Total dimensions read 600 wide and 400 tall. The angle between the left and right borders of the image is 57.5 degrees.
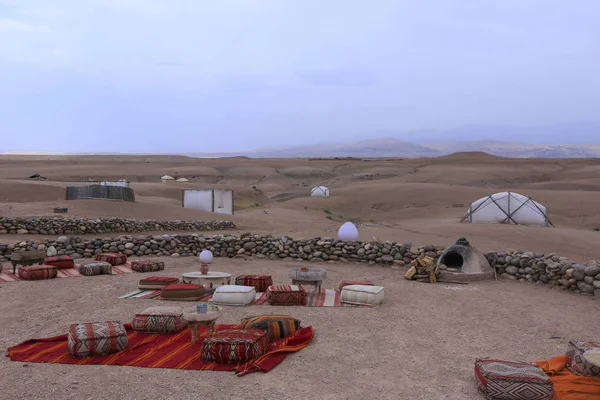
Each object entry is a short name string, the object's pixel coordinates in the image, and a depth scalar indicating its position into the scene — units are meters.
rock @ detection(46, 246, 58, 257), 12.94
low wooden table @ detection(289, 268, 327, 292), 9.73
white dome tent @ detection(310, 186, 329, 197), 38.25
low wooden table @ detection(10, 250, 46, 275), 11.35
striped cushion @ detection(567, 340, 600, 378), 5.21
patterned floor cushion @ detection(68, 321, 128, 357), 5.87
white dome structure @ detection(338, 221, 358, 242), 13.47
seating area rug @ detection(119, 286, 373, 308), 8.76
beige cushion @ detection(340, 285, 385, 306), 8.69
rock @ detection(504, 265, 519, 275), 11.02
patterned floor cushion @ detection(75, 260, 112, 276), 11.23
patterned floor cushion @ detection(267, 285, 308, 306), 8.69
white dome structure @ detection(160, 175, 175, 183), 46.19
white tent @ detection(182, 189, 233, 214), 26.44
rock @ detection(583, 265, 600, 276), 9.37
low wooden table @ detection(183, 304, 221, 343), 6.36
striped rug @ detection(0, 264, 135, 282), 10.65
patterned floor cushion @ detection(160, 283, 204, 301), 9.13
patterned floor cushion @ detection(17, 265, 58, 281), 10.54
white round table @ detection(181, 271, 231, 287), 9.89
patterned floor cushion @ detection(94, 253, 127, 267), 12.45
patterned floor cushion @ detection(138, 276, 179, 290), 9.89
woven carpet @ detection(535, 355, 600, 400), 4.85
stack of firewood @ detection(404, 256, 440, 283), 11.02
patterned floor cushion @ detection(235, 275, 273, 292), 9.84
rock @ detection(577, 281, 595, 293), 9.37
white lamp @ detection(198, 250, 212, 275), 11.51
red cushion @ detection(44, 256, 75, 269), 11.66
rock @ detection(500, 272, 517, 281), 11.02
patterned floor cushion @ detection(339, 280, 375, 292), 9.41
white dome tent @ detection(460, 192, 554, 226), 21.98
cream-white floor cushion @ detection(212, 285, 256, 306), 8.68
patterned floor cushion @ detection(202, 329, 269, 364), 5.69
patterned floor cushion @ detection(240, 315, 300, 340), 6.63
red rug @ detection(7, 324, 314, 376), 5.66
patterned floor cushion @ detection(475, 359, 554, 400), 4.78
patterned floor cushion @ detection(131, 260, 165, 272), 11.80
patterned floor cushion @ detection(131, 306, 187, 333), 6.82
